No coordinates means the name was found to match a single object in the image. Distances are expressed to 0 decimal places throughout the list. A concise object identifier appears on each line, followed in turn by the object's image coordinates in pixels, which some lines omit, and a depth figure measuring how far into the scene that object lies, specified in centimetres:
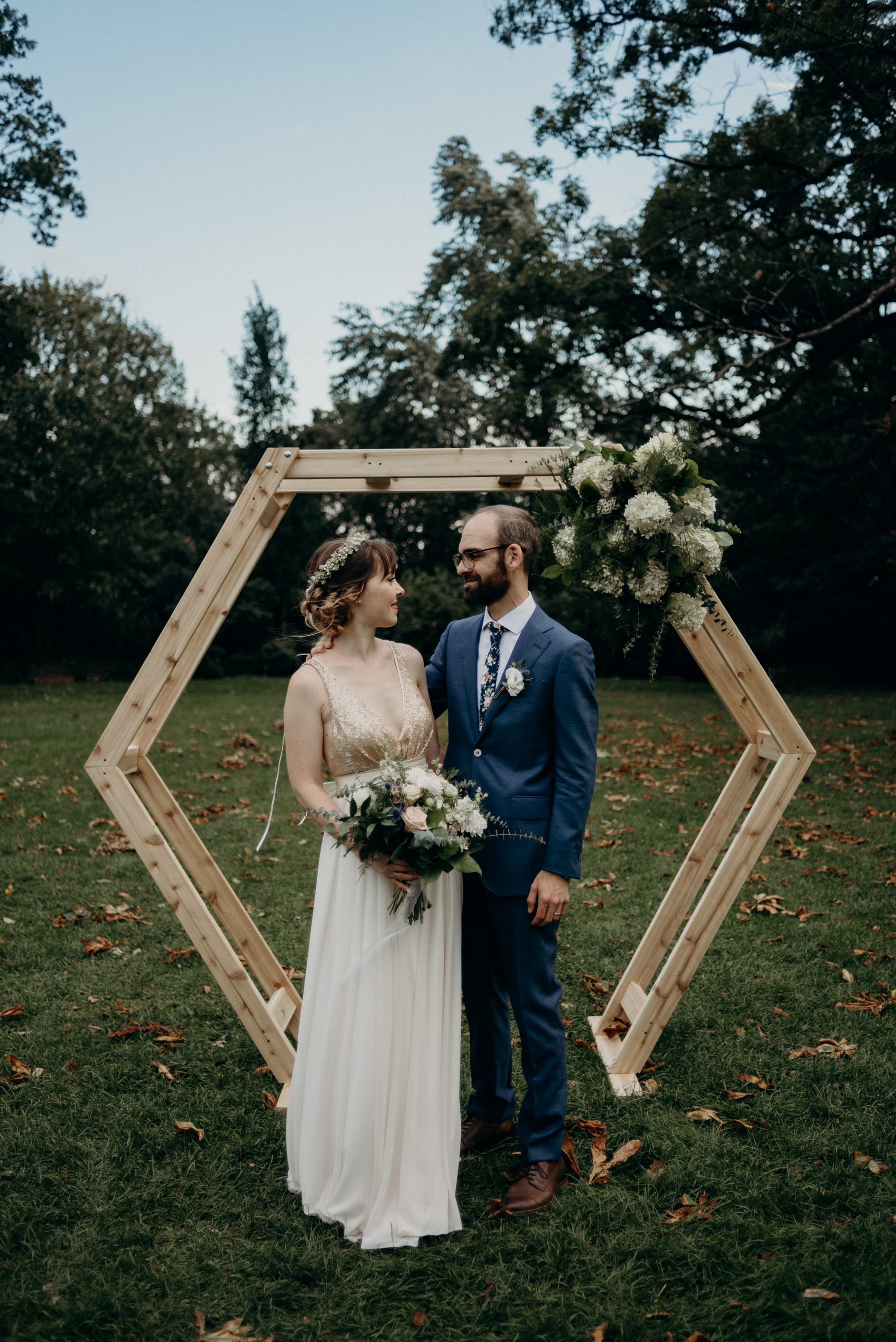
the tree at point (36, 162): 1488
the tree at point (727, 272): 1123
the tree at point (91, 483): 2372
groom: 317
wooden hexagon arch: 358
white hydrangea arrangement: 309
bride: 300
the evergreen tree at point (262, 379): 3703
